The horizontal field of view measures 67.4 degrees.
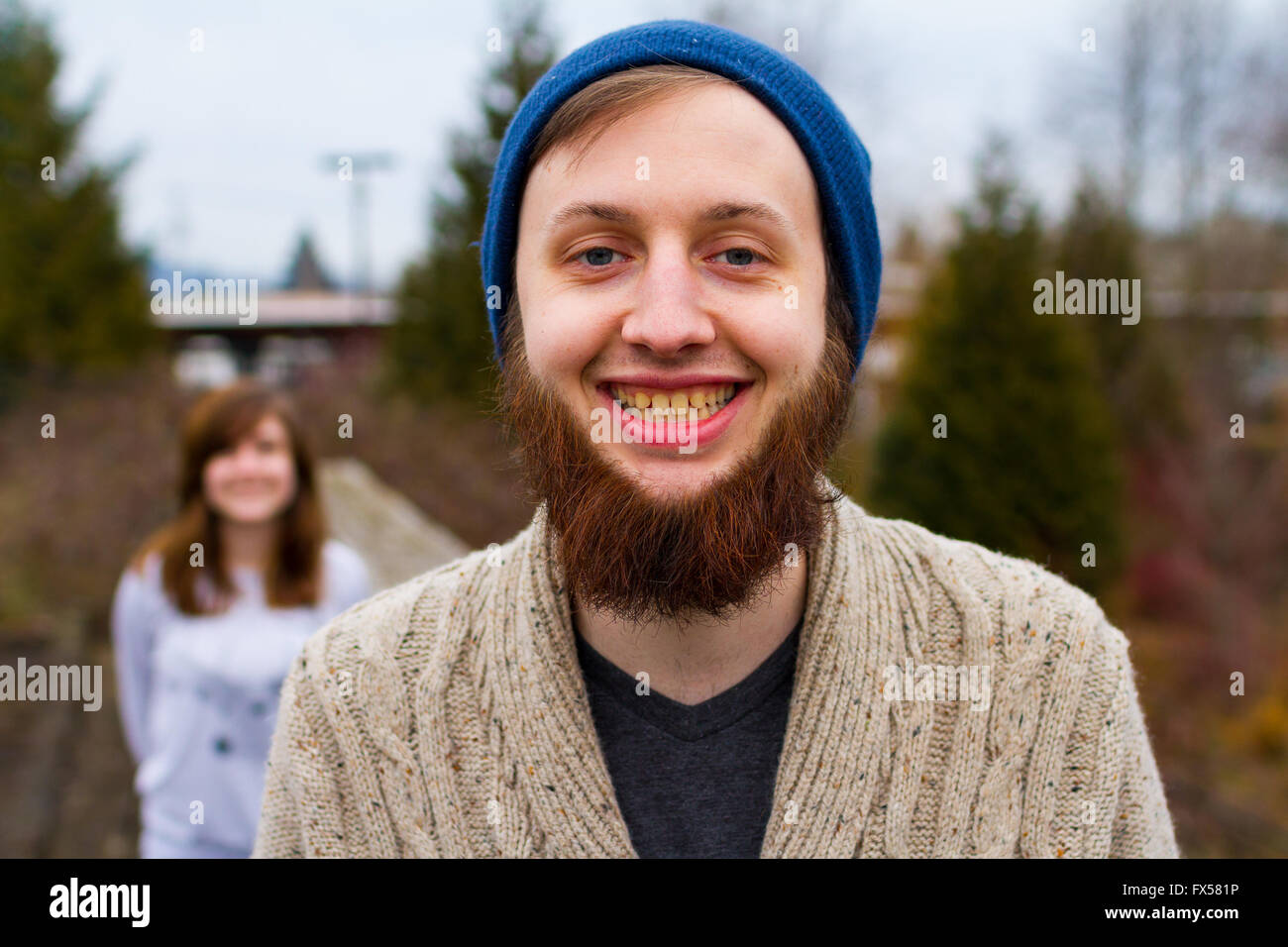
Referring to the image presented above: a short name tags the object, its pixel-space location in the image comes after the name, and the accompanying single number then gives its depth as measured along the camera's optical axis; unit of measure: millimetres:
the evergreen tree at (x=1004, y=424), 7301
